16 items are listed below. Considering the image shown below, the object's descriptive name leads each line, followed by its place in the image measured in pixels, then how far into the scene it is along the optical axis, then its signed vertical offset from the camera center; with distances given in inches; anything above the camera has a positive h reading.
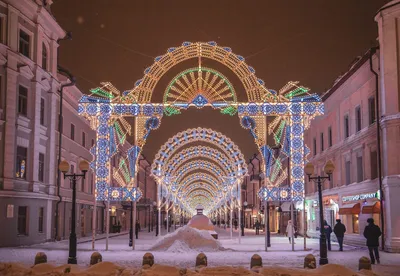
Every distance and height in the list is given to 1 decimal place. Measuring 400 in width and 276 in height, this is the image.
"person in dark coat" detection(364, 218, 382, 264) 886.4 -31.8
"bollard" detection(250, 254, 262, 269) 625.0 -49.4
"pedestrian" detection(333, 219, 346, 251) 1184.8 -32.7
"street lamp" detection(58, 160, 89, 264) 834.2 -39.2
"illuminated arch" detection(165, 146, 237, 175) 1939.0 +189.1
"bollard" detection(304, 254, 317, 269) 631.8 -50.8
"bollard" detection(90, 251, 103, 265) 639.1 -47.1
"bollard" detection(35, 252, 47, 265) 619.8 -45.9
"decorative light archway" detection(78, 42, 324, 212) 1184.8 +204.8
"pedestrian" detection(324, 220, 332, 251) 1225.8 -39.9
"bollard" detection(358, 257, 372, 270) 587.8 -48.4
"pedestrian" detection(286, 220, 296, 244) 1395.4 -38.2
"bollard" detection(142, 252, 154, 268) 625.7 -47.9
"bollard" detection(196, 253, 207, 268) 631.8 -48.9
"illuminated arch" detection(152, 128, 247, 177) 1533.0 +184.5
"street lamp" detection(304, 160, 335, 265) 871.3 -14.2
